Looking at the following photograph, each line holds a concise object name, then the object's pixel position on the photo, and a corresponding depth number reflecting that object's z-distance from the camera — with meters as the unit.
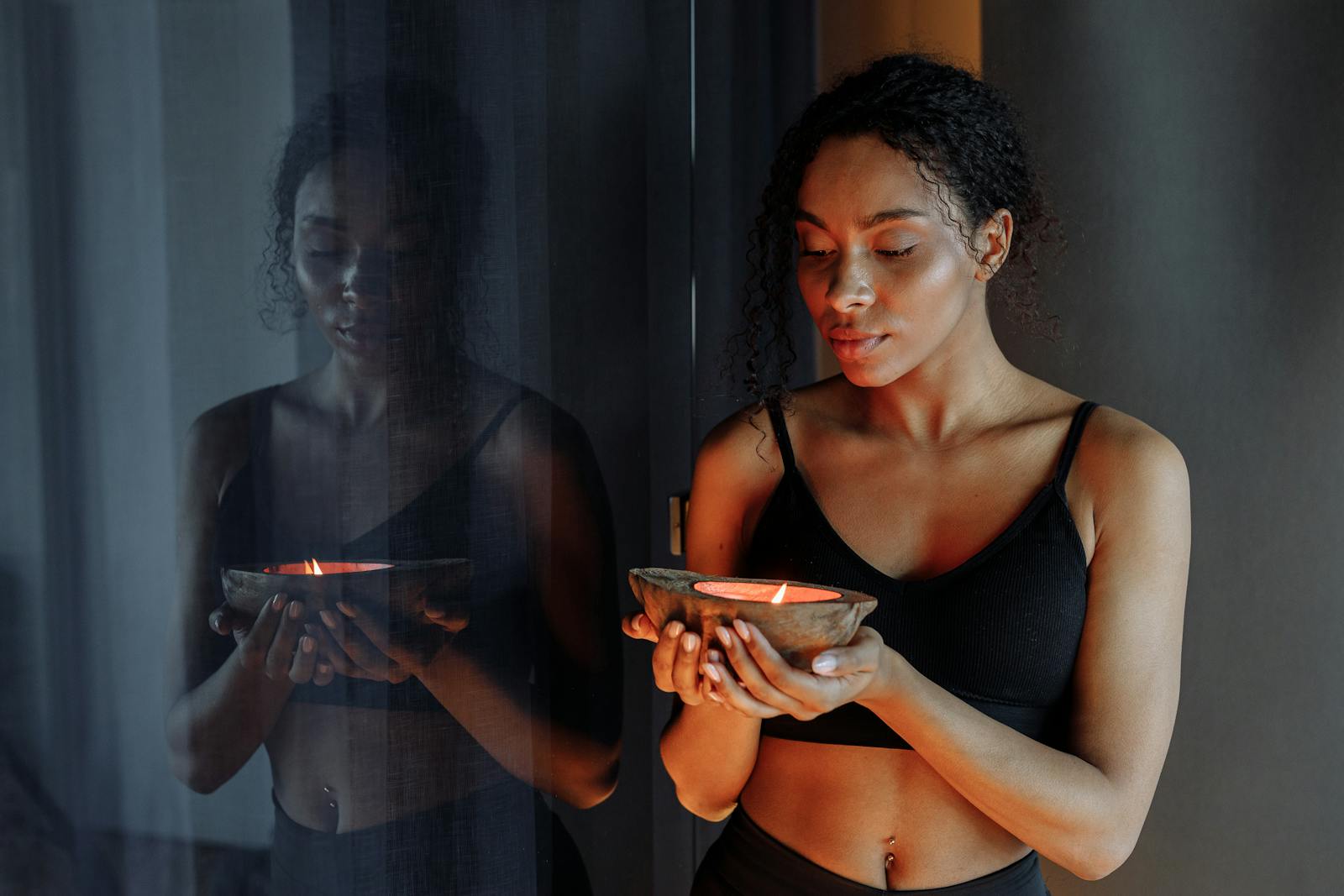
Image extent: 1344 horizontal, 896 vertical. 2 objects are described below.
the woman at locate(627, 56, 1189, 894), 1.06
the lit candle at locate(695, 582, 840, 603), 0.90
